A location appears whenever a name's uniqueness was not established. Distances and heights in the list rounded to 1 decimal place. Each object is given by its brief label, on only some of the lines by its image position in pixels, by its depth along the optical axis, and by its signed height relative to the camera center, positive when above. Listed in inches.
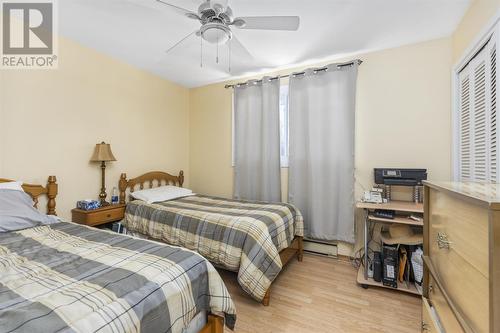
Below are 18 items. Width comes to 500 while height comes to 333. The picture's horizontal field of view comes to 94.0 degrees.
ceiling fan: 62.4 +41.8
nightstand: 95.7 -21.0
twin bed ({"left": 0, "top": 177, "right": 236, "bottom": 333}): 31.0 -19.1
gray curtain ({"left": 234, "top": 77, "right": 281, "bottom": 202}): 127.1 +14.2
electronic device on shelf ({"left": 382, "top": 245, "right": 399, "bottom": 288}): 86.4 -37.8
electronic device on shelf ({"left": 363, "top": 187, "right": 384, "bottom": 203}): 95.9 -12.6
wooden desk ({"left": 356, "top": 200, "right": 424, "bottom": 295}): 84.8 -20.4
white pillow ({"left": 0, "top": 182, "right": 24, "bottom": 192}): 73.9 -6.3
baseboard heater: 114.7 -41.2
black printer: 92.0 -4.2
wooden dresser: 22.3 -12.0
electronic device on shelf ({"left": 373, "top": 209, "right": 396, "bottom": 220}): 90.1 -18.8
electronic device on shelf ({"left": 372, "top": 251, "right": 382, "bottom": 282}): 89.2 -39.2
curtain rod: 107.7 +48.0
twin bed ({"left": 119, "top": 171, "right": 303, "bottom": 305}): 75.9 -24.3
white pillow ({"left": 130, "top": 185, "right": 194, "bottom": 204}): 112.7 -14.2
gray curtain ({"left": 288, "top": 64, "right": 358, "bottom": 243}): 109.7 +7.7
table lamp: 104.0 +4.2
